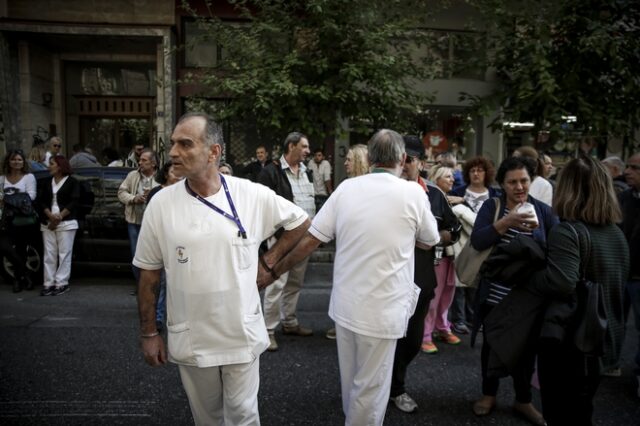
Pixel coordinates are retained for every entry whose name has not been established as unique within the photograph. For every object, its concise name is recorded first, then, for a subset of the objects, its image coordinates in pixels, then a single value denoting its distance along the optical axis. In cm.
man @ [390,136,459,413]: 372
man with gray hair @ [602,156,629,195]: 590
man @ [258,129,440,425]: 286
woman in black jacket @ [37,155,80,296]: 681
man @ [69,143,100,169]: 974
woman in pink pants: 514
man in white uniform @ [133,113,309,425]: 230
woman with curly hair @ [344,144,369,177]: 473
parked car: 734
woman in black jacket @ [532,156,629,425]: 265
